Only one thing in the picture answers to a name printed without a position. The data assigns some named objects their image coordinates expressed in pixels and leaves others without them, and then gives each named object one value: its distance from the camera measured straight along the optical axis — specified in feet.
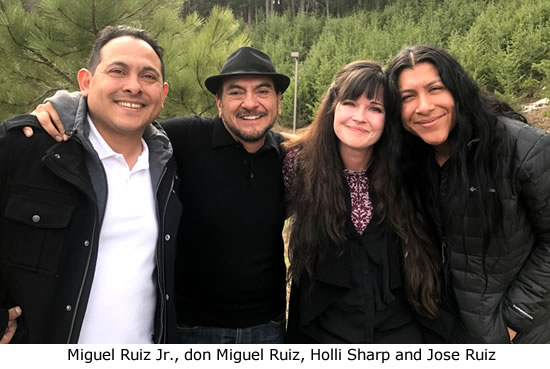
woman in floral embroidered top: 6.48
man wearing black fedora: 6.95
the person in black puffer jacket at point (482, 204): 6.15
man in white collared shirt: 5.11
